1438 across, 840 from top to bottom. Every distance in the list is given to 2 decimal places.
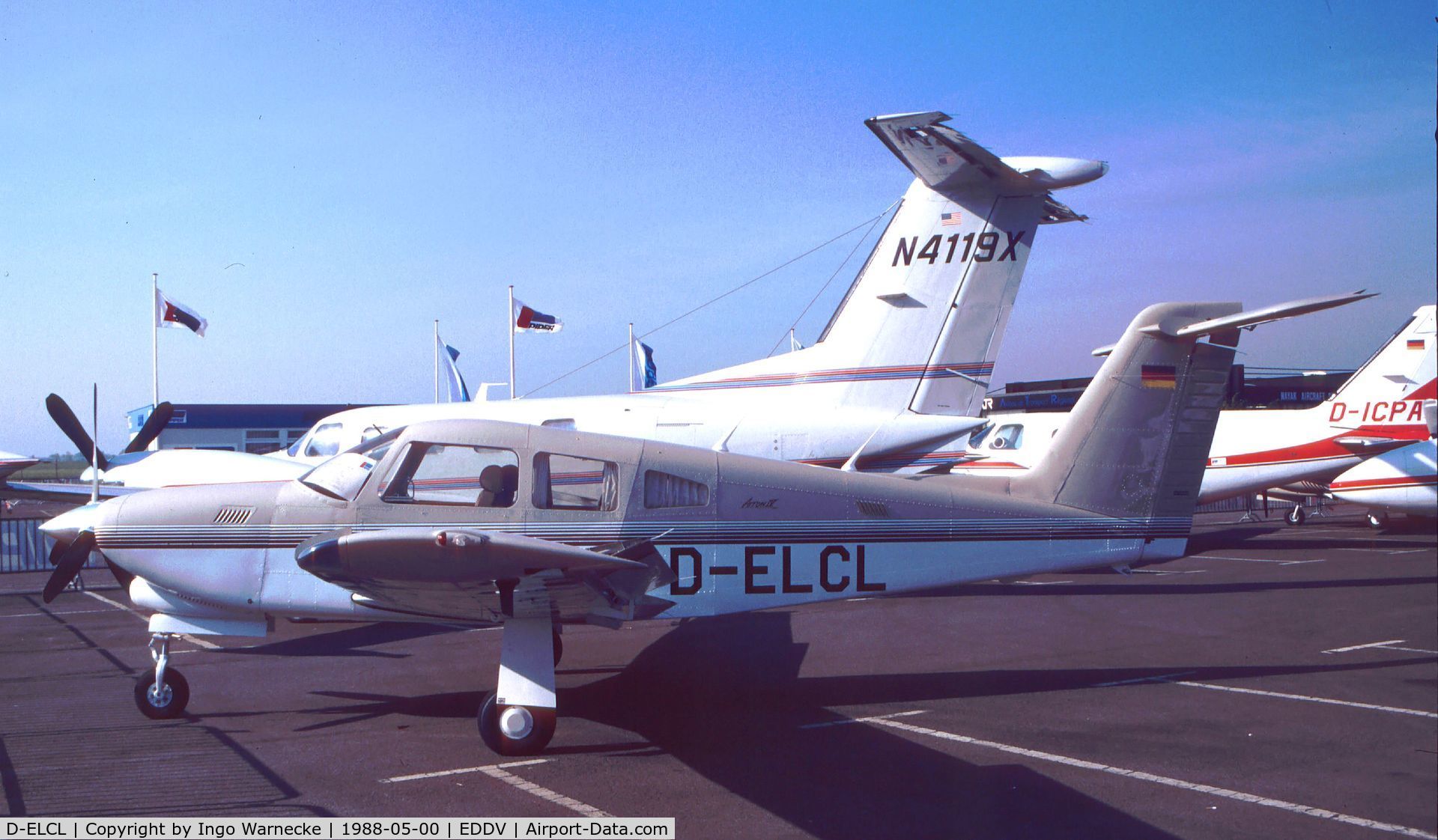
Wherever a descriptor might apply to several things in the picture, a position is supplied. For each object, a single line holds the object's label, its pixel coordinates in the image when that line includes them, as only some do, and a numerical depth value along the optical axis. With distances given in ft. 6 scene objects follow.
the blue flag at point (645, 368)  103.35
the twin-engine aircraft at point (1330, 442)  65.98
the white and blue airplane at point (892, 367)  39.75
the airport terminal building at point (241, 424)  109.40
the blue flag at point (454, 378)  88.33
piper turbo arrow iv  23.36
